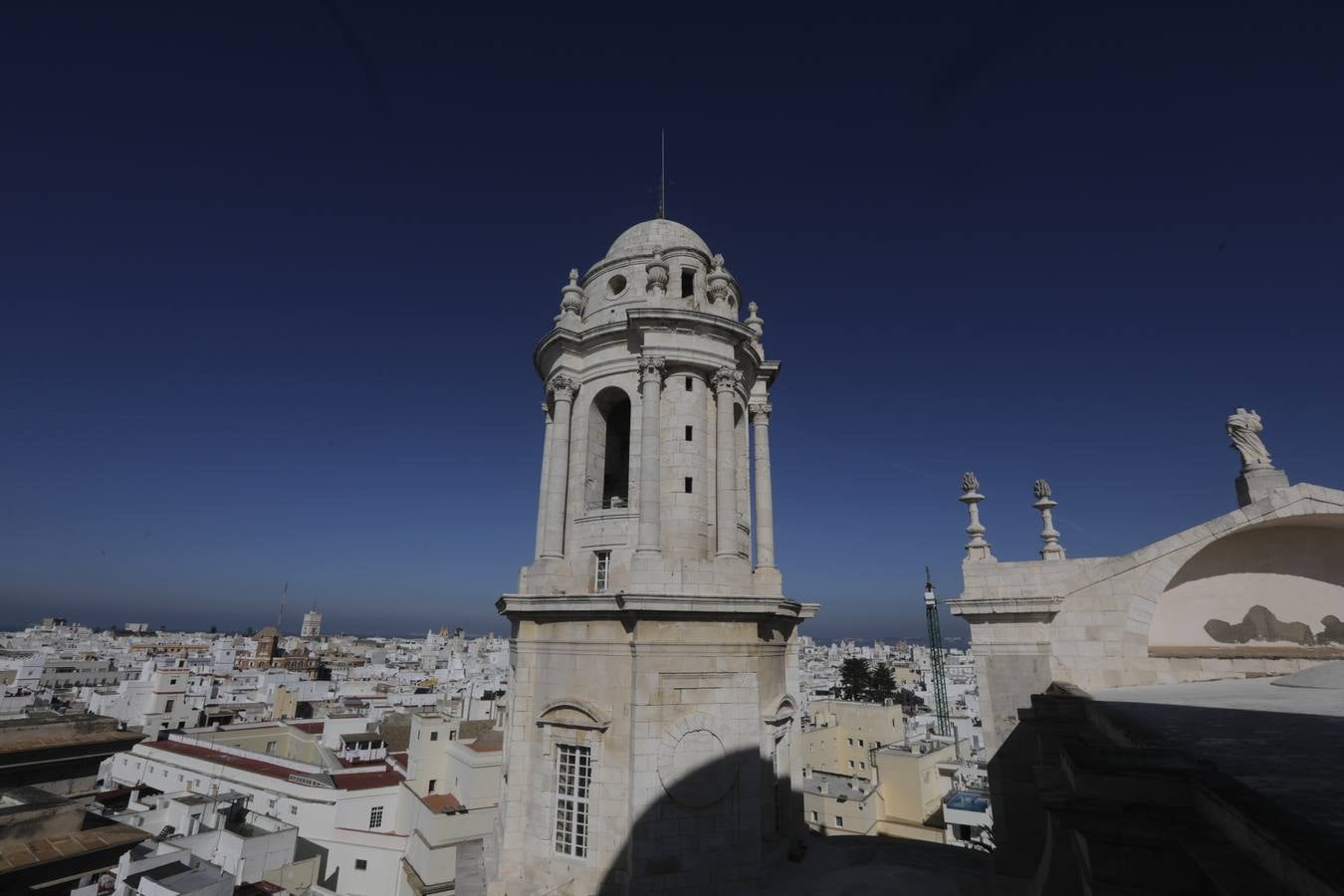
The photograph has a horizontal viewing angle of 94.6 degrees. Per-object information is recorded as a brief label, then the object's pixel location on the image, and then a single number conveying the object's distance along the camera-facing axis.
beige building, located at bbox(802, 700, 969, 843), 40.66
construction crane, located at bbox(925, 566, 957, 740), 88.38
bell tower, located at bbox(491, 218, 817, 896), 13.77
